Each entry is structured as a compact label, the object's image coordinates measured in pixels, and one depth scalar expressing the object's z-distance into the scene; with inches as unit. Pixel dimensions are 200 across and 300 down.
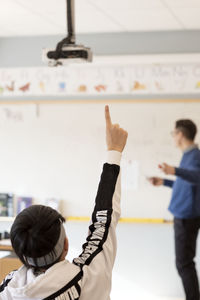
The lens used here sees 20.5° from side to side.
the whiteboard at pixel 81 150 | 210.8
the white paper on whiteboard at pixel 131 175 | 211.9
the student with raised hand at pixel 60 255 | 58.7
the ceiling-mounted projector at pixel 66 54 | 129.4
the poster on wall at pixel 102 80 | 210.7
